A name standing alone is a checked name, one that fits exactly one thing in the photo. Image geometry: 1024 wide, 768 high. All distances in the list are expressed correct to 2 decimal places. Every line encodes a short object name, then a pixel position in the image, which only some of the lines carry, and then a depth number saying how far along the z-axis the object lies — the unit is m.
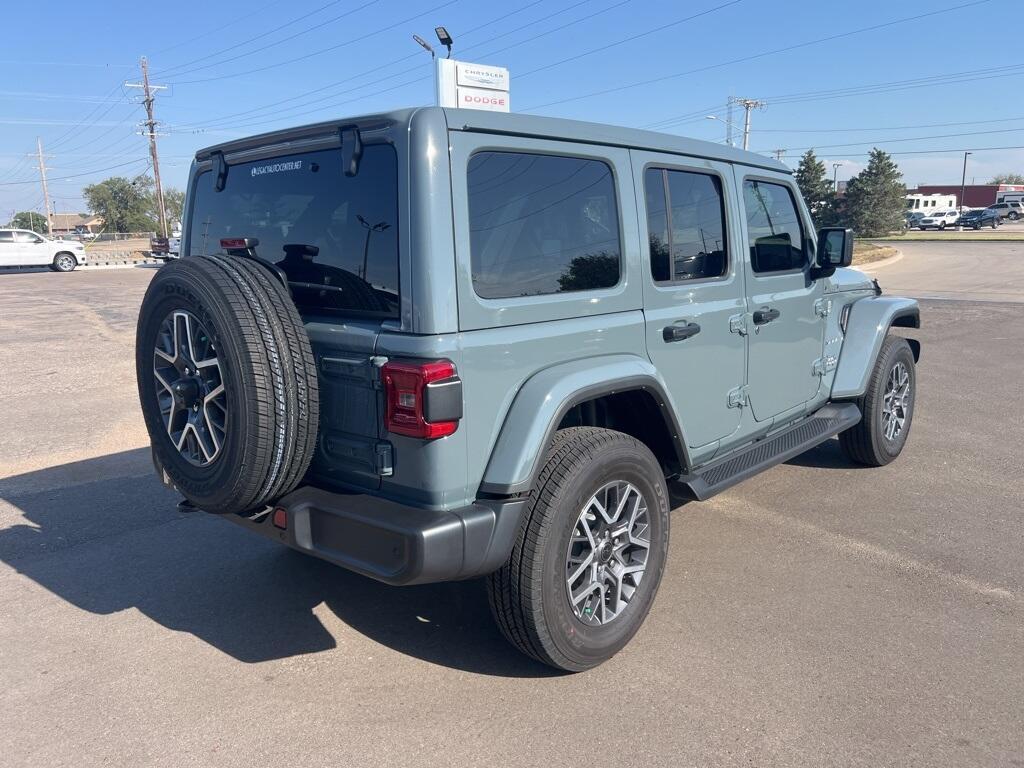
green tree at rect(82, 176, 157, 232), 82.75
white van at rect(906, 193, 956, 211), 79.69
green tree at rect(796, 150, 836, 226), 45.47
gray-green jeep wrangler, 2.67
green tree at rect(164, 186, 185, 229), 81.44
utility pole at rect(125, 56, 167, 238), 44.47
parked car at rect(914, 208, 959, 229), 60.97
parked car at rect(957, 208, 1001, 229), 60.66
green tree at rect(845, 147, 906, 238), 47.97
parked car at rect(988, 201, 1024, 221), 71.65
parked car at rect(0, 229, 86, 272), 28.97
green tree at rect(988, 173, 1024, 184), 133.32
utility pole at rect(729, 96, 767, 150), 53.38
